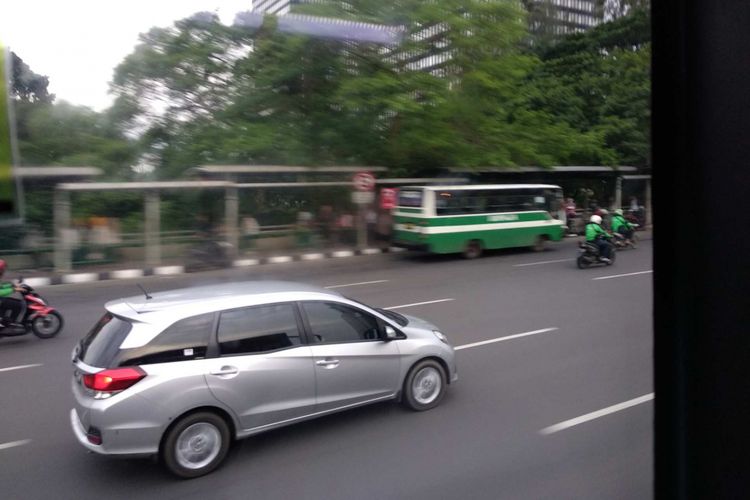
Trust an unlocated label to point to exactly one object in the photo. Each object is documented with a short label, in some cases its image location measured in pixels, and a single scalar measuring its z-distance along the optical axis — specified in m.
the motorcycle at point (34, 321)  6.81
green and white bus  11.55
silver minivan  3.52
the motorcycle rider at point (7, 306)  6.76
